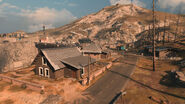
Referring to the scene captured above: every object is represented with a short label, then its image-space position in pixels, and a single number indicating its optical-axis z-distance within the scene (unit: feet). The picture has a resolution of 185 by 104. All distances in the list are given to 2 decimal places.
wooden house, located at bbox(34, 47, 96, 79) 79.82
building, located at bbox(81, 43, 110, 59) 151.33
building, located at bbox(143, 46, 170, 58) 160.25
